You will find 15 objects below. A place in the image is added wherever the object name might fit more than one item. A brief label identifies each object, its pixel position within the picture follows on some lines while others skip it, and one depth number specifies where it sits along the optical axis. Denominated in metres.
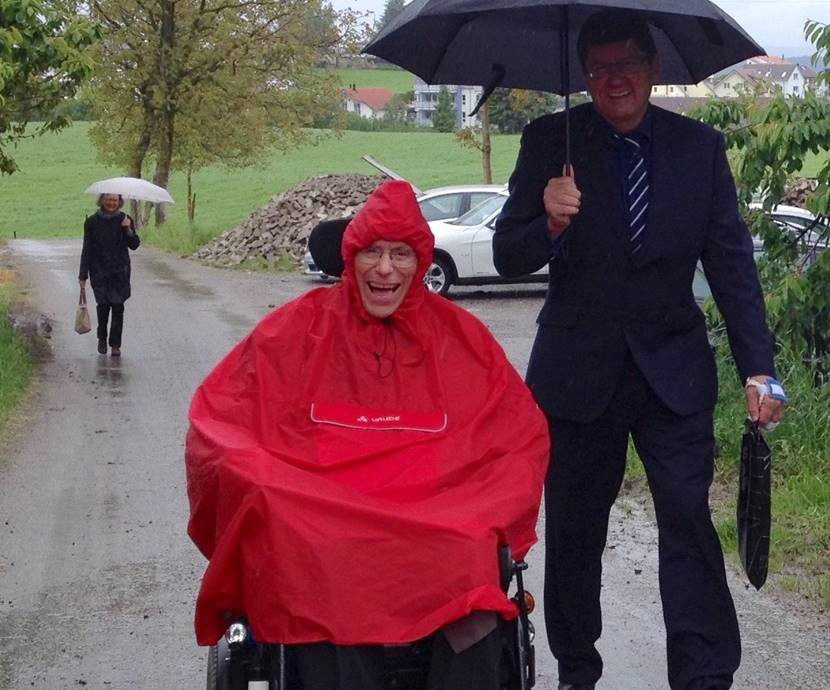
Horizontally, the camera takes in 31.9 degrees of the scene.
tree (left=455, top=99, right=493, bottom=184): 31.56
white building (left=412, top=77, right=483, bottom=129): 81.78
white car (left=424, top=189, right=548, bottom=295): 20.88
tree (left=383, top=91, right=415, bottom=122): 86.62
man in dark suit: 4.32
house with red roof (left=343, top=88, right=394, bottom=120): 93.06
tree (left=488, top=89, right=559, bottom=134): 28.17
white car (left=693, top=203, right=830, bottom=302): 8.65
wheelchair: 3.63
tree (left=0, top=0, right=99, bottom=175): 12.10
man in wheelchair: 3.53
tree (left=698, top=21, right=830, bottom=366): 8.23
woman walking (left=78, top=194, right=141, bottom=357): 14.45
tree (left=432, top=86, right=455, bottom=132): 65.66
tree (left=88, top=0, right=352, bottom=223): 36.22
